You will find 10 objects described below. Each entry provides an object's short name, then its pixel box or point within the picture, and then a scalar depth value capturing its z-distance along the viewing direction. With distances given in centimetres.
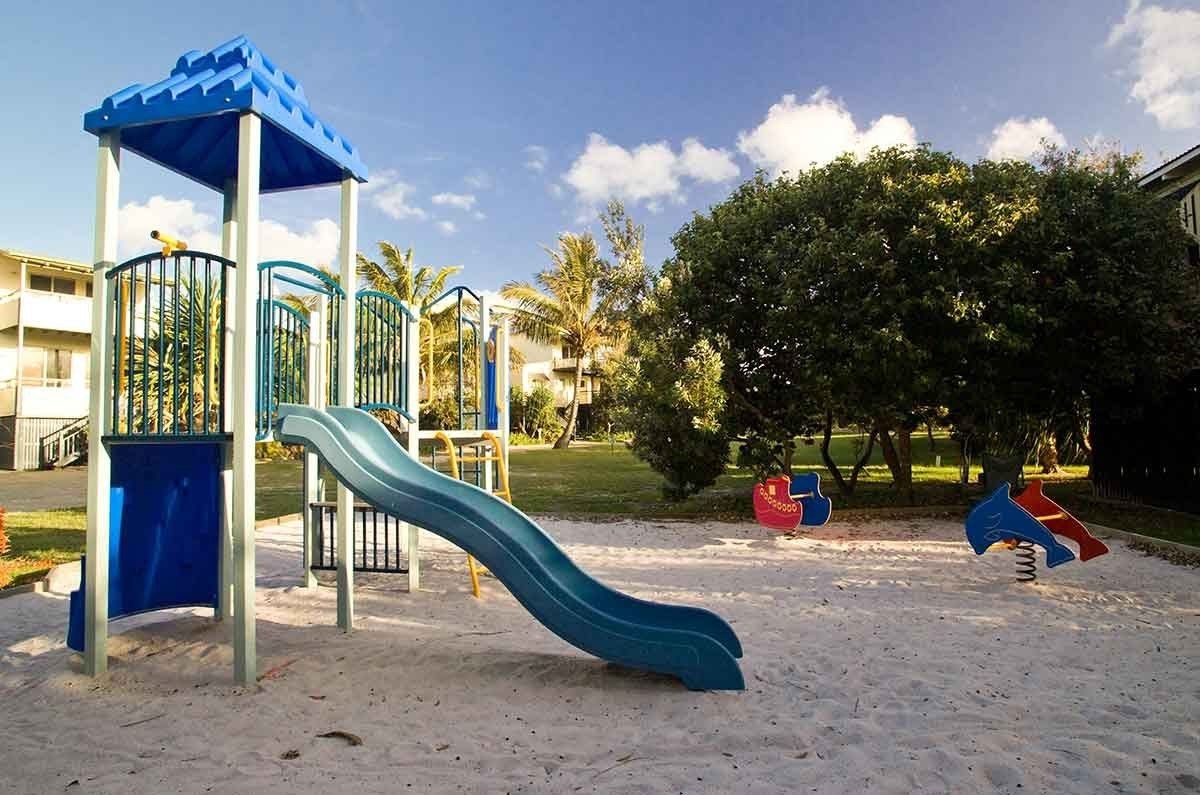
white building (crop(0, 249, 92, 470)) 2320
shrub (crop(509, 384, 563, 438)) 3606
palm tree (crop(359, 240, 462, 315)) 2909
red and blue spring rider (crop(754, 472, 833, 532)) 930
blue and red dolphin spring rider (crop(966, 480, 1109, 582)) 638
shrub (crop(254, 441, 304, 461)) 2533
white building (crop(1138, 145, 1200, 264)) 1250
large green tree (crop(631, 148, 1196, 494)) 955
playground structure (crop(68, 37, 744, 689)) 418
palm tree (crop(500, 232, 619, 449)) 3244
